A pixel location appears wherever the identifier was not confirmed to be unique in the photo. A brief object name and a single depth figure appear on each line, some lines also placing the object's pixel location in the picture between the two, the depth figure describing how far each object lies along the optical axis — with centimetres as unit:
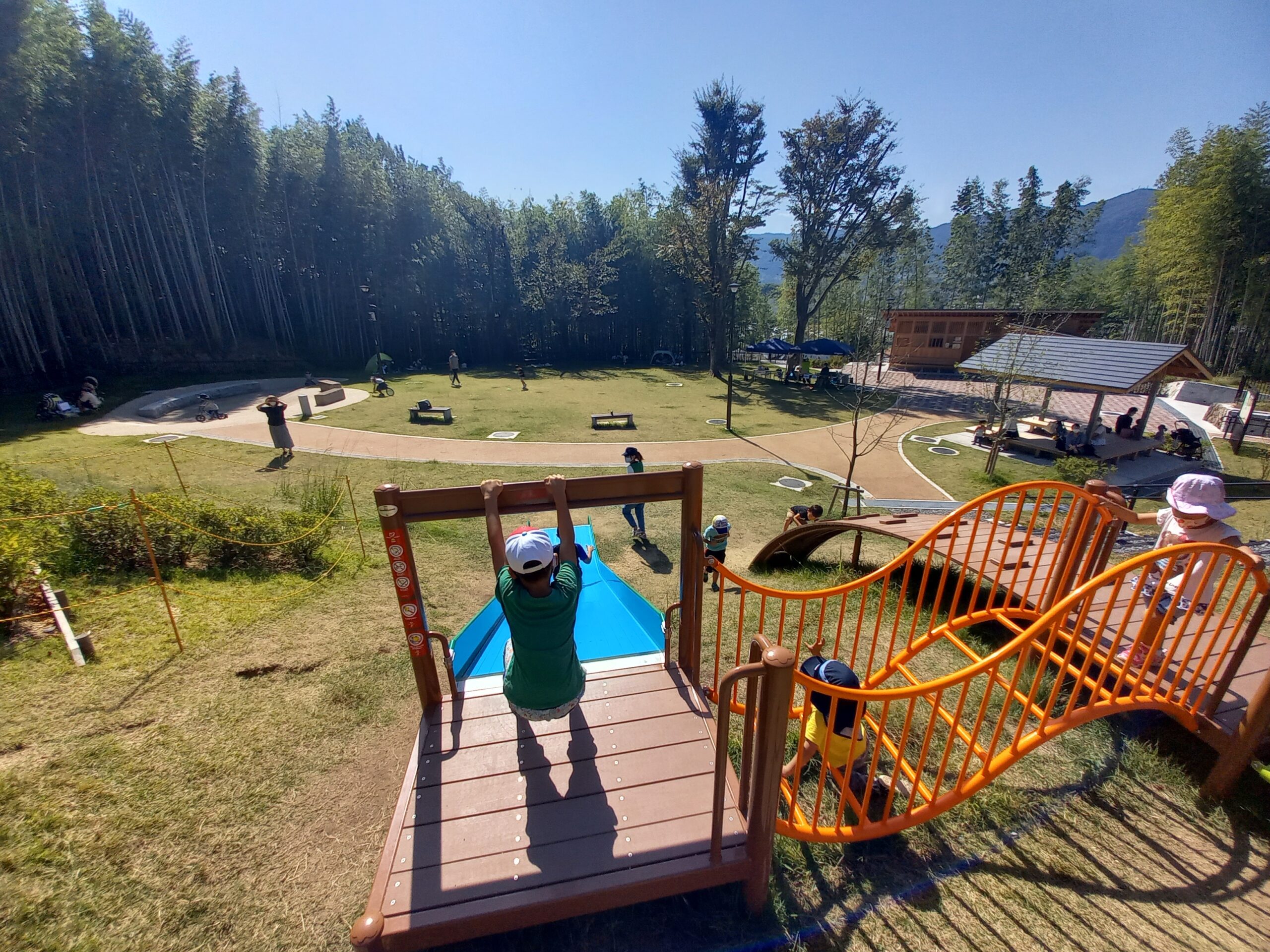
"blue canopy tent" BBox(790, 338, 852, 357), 2816
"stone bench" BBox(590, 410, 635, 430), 1794
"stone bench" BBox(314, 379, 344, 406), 1972
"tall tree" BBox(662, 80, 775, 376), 3042
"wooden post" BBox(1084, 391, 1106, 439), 1496
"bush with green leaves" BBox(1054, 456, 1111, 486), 1158
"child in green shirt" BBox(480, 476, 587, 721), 260
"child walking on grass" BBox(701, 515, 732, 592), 666
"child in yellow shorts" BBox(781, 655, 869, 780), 311
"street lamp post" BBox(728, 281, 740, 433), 1942
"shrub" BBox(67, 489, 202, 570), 573
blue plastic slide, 485
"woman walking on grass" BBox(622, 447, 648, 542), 859
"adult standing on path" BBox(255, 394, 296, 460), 1237
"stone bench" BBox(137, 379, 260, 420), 1697
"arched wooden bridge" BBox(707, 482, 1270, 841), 272
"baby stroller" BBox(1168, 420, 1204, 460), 1563
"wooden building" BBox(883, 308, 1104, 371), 3103
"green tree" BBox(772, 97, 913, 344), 2900
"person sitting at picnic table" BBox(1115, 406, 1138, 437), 1695
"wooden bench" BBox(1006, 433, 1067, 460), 1591
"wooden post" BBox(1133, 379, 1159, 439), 1563
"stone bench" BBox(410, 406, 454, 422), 1770
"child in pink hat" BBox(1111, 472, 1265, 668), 345
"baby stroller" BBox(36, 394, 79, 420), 1567
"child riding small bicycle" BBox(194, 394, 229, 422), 1680
